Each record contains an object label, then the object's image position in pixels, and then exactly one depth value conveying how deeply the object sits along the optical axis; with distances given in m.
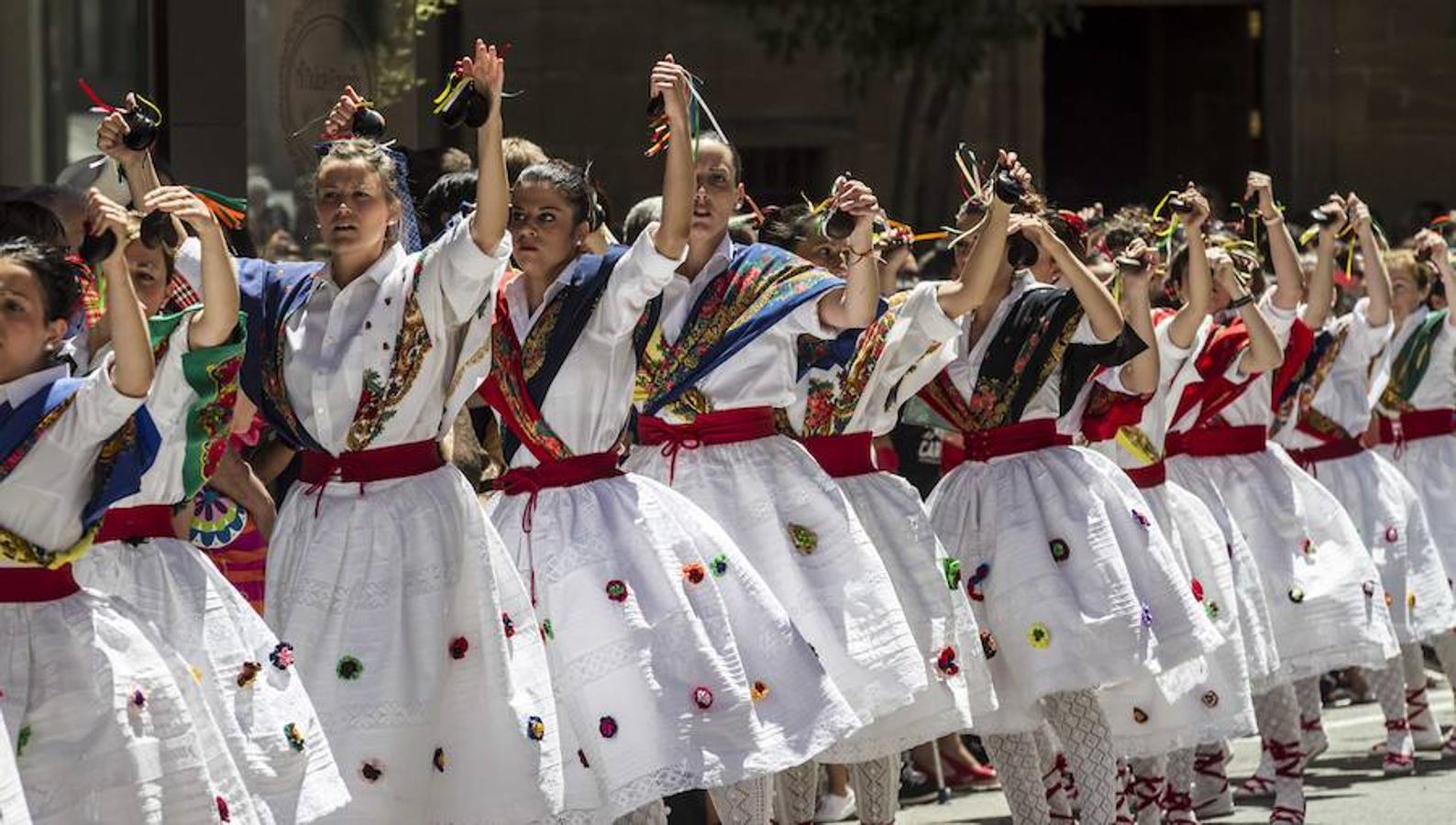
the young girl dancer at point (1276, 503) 16.50
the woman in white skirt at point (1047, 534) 14.08
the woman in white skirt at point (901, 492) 13.69
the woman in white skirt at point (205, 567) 10.41
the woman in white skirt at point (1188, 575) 14.91
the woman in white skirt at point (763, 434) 13.28
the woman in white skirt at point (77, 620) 9.44
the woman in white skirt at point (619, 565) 12.09
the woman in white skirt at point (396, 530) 11.34
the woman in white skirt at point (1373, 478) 18.67
